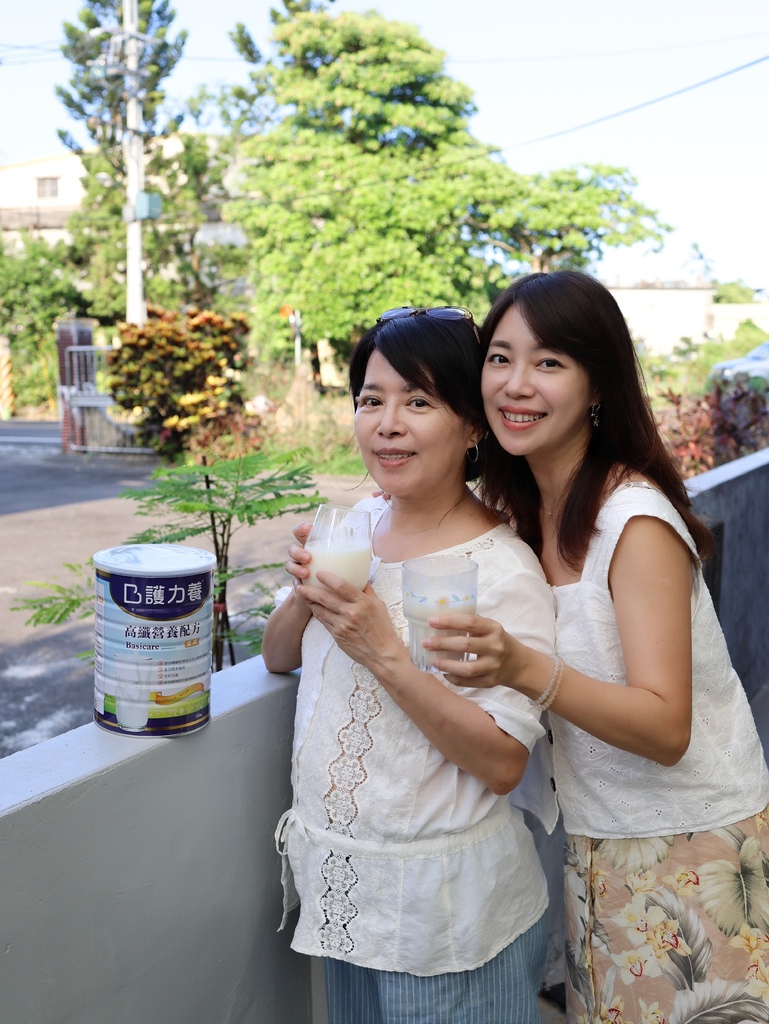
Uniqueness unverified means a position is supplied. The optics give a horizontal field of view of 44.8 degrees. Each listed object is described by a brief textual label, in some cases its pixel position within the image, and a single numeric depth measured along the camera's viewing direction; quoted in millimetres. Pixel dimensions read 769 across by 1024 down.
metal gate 16953
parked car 11242
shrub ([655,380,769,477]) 7949
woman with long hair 1668
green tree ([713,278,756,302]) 46344
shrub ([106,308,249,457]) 14711
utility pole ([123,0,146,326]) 20469
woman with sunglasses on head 1526
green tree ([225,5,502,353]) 21656
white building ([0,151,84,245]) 36438
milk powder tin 1457
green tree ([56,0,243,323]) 27766
